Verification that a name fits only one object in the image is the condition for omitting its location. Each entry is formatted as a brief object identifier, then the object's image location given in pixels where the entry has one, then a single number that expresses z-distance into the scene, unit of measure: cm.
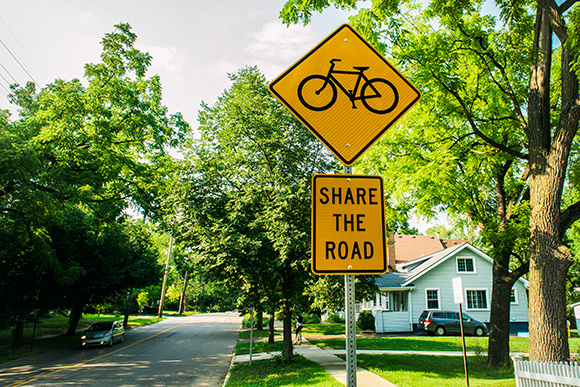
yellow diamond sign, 268
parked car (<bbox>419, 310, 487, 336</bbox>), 2756
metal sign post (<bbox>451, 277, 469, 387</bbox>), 1138
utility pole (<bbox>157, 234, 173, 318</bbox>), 5145
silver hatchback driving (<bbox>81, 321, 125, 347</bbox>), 2219
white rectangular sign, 1138
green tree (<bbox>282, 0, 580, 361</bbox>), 764
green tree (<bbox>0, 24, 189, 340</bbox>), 1372
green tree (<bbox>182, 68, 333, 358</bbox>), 1223
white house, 2967
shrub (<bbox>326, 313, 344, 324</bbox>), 3874
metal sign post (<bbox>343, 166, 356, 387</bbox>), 223
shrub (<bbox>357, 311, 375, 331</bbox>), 2994
